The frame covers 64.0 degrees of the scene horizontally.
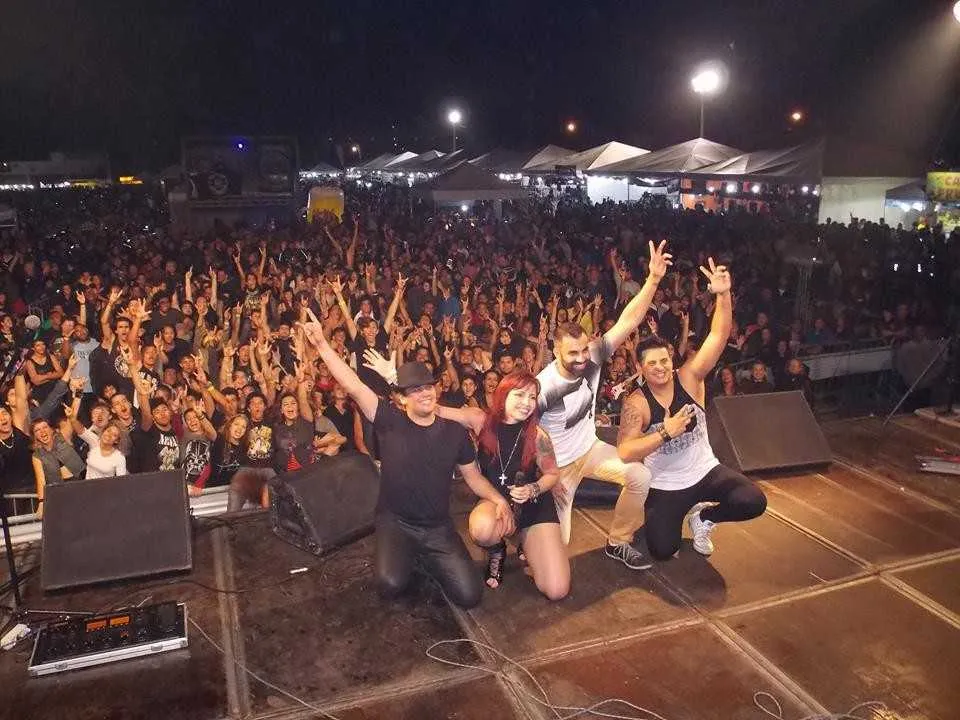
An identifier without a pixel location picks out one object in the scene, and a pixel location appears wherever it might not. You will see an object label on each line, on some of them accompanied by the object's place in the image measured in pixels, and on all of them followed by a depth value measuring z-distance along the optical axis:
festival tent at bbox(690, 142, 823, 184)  12.48
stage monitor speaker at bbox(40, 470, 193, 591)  4.82
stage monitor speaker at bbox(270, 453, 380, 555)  5.25
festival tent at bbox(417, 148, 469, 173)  23.84
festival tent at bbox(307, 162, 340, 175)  45.29
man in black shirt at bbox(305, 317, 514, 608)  4.66
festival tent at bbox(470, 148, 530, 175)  22.05
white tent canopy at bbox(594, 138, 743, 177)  15.05
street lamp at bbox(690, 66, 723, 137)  15.97
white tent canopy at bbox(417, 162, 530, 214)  16.47
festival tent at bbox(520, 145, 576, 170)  21.14
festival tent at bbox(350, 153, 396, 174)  31.94
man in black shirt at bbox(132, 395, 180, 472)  6.36
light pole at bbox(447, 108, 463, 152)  32.75
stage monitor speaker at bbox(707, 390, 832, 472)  6.50
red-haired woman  4.65
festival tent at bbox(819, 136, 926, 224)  16.27
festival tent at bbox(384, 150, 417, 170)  29.90
